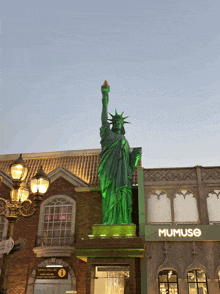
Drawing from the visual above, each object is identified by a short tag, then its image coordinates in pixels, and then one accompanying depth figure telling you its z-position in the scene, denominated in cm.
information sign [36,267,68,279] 1805
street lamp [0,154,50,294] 853
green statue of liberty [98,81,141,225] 1731
